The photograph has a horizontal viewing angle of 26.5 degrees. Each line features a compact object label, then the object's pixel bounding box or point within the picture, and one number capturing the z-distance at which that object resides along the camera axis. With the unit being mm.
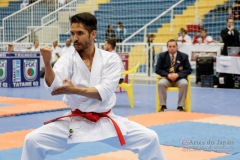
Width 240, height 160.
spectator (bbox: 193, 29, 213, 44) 18609
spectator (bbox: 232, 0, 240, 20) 19844
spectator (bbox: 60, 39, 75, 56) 21047
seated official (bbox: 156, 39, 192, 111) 10656
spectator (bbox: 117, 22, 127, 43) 22461
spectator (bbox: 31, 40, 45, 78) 21484
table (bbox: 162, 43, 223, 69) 18203
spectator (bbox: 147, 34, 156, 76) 19875
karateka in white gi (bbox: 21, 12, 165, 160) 4324
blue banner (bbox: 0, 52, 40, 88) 16797
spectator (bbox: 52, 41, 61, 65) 21828
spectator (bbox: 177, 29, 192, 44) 19422
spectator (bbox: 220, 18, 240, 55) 17109
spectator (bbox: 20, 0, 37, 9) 27098
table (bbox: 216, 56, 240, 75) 16156
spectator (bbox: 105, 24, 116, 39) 21667
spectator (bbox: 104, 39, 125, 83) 12172
